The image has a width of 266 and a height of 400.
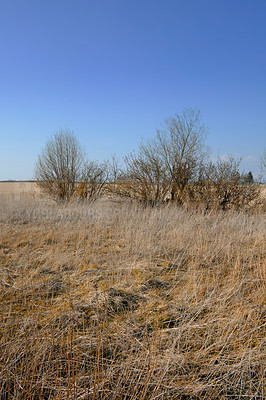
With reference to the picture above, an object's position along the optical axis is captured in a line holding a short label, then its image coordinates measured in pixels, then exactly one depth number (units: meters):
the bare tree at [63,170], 14.56
